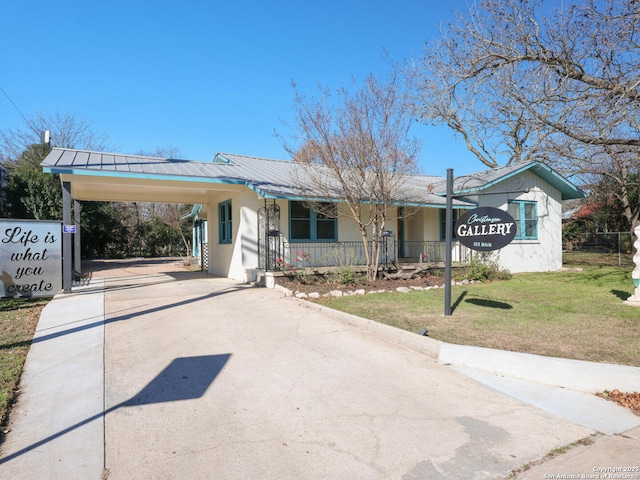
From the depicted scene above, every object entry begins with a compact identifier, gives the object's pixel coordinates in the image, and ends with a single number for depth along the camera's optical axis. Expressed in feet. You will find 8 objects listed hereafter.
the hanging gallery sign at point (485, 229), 22.44
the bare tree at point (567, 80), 27.17
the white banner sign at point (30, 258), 31.32
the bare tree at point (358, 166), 35.29
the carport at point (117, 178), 34.19
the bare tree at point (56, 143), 100.99
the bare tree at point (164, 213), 101.62
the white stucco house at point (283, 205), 38.42
